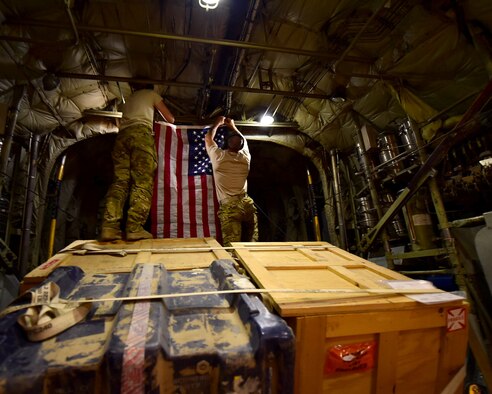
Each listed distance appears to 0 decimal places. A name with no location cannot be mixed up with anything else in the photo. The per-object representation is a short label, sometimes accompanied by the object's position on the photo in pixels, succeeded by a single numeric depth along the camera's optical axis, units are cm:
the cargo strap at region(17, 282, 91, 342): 116
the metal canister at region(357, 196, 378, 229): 553
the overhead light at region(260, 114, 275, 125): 626
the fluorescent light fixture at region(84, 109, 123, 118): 570
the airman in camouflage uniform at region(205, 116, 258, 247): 484
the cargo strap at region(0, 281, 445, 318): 129
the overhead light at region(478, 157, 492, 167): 356
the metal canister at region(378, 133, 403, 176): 496
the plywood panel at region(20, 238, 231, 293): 205
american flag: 512
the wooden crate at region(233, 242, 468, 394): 137
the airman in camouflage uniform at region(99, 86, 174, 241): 385
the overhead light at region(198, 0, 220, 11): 338
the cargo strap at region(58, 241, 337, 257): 254
